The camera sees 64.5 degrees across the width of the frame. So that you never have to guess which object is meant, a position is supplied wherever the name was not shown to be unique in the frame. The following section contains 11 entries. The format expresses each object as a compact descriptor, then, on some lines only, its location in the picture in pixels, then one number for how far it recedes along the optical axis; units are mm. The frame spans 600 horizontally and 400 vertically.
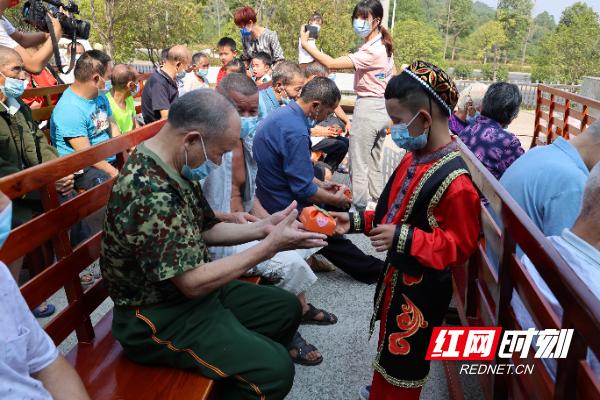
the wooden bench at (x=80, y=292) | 1864
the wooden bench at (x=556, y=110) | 6006
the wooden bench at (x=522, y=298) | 1201
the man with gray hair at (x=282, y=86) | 4863
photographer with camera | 4053
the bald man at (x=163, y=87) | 5621
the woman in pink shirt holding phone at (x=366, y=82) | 5008
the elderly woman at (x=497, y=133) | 3605
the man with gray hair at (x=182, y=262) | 1827
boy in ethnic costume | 1960
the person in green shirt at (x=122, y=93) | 5281
